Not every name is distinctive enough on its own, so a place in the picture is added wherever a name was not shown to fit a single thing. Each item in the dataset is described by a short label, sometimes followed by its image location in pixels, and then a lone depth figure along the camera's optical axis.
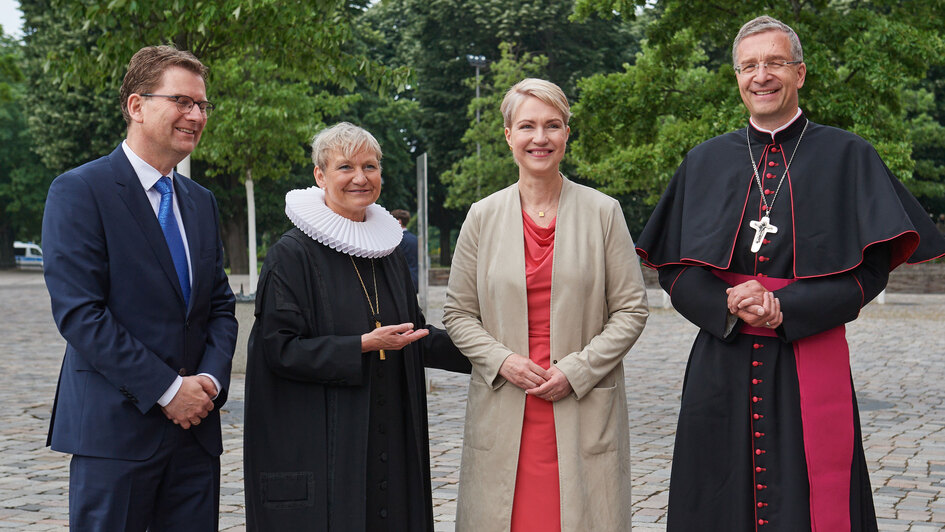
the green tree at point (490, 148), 32.72
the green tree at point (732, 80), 10.18
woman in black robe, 3.65
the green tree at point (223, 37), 8.22
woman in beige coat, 3.71
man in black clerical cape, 3.51
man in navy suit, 3.18
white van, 57.03
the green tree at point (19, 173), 47.12
